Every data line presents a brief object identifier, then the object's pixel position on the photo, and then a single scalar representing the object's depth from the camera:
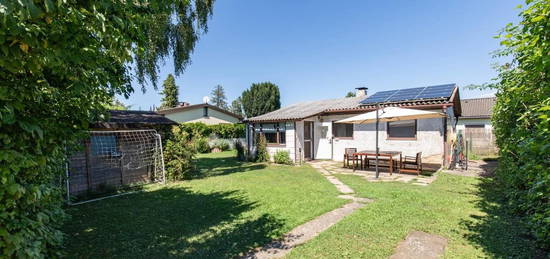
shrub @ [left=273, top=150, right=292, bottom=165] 12.98
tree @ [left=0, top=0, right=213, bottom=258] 1.57
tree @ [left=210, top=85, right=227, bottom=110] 66.88
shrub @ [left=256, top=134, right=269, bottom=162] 14.03
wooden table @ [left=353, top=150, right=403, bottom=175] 9.22
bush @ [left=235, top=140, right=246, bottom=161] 14.85
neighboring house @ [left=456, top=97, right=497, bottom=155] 15.51
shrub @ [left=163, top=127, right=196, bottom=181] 9.16
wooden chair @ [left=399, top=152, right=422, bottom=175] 9.05
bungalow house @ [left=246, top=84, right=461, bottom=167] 10.47
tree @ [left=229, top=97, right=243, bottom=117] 57.16
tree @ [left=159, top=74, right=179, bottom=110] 41.84
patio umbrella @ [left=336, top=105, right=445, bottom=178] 8.94
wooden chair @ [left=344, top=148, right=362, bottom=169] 10.80
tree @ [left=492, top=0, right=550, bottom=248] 1.90
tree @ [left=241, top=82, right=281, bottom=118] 37.90
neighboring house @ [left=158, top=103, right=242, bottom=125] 24.98
